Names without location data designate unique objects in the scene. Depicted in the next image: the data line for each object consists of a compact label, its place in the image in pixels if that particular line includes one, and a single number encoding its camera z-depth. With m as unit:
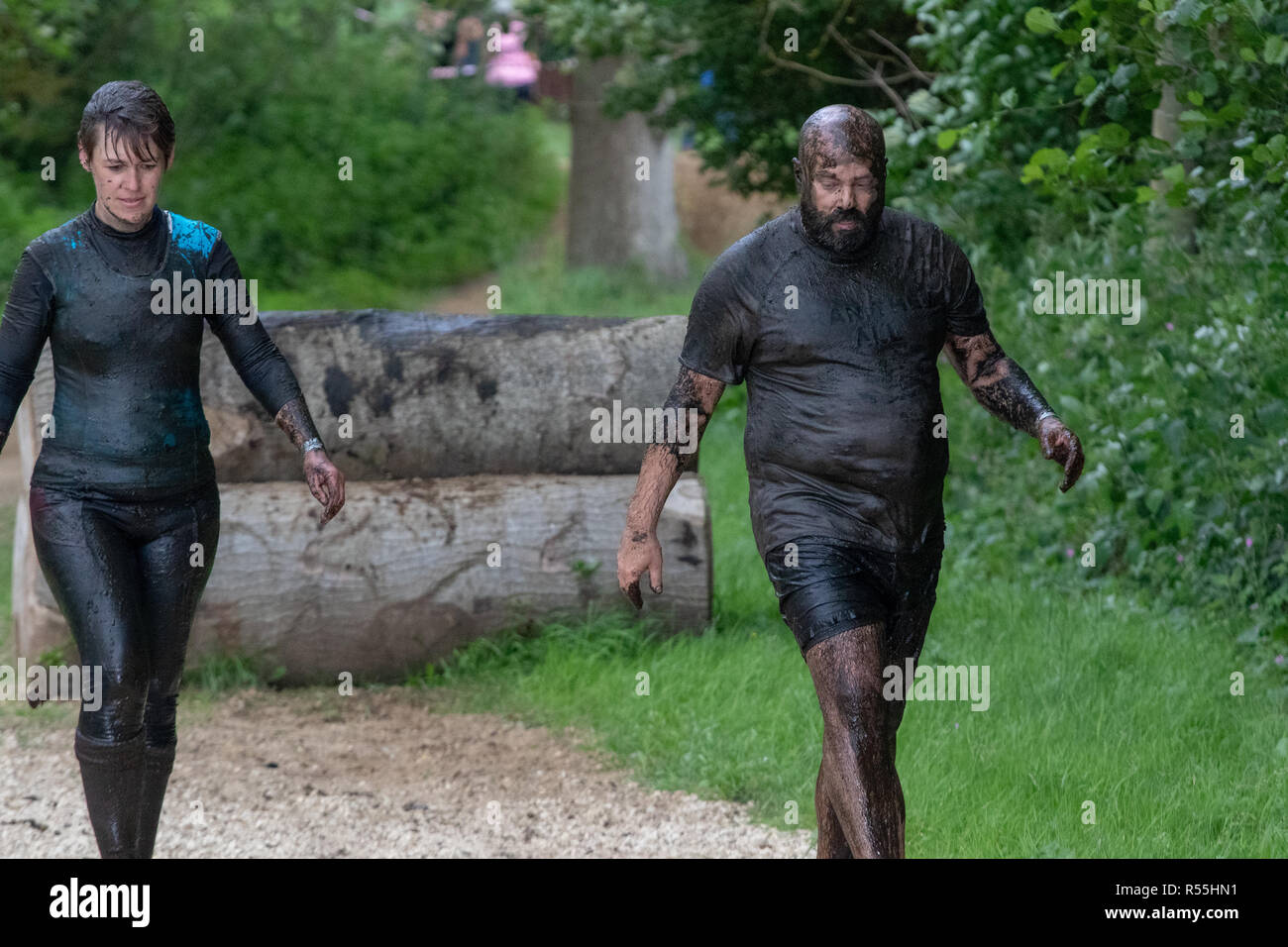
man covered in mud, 8.45
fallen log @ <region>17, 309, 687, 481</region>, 15.68
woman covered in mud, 9.06
